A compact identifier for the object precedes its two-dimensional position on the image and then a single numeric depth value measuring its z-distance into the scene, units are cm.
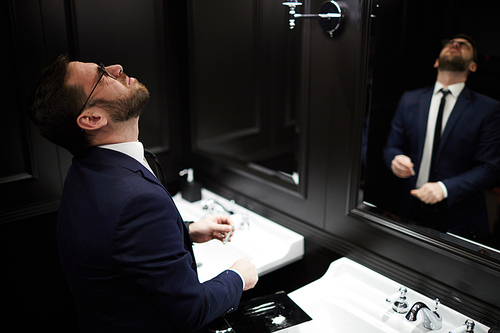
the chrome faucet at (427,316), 127
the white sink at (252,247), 165
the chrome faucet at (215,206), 200
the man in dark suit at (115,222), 94
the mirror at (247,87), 175
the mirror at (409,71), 120
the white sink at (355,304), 133
